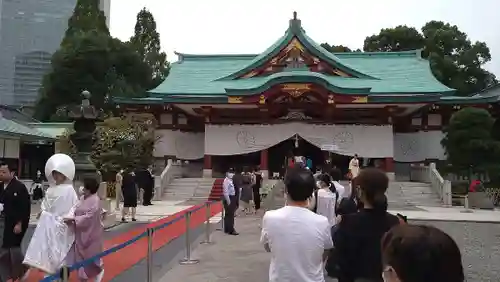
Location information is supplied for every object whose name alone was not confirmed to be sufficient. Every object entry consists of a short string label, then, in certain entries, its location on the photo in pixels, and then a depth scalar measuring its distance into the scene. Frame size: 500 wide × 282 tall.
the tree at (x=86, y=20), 44.31
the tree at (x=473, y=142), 21.88
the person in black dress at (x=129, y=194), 14.36
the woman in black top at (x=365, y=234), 3.21
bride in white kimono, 5.21
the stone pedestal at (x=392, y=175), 24.76
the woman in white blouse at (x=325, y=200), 7.46
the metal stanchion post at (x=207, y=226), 10.77
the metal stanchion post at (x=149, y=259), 6.57
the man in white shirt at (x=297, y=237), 3.42
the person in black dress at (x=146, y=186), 18.26
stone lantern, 13.16
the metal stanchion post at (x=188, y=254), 8.50
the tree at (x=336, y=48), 50.19
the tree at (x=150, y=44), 48.25
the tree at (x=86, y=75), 40.34
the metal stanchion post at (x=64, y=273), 3.73
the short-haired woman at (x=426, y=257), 1.67
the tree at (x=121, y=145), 23.48
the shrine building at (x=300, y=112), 24.47
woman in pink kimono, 5.52
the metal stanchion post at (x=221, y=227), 12.89
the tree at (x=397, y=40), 47.71
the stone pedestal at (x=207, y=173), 25.94
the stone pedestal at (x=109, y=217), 13.45
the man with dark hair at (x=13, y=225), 5.71
